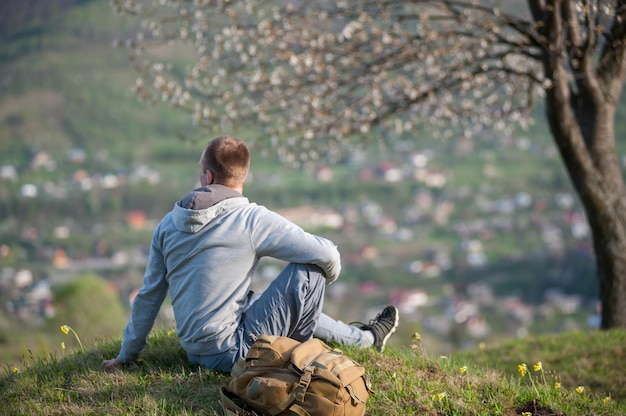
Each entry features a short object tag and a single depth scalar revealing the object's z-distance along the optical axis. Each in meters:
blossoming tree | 8.45
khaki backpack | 3.86
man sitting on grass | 4.36
